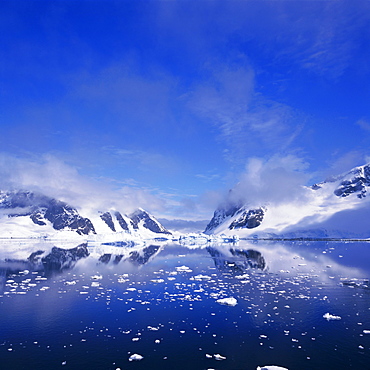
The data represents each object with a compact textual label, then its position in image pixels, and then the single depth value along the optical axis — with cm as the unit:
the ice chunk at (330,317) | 2094
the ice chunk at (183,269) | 4496
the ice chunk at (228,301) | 2468
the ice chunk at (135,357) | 1464
